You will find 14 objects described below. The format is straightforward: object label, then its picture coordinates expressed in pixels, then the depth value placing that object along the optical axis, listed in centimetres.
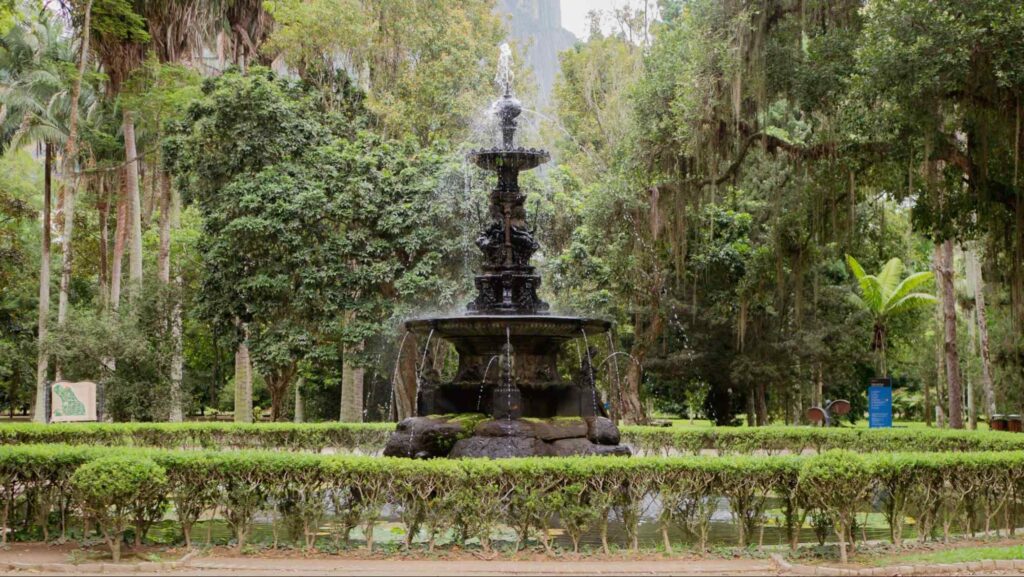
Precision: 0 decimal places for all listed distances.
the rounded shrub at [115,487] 869
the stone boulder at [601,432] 1266
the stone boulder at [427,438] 1229
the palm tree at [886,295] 2992
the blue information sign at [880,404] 2408
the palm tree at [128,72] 2834
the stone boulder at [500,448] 1173
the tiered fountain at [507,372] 1218
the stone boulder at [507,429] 1191
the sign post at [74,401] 1878
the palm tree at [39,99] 2777
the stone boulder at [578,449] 1214
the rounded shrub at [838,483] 904
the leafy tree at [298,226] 2367
